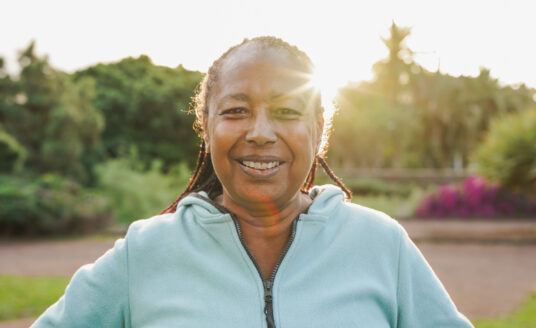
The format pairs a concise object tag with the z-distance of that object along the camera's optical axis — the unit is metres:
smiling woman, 1.64
